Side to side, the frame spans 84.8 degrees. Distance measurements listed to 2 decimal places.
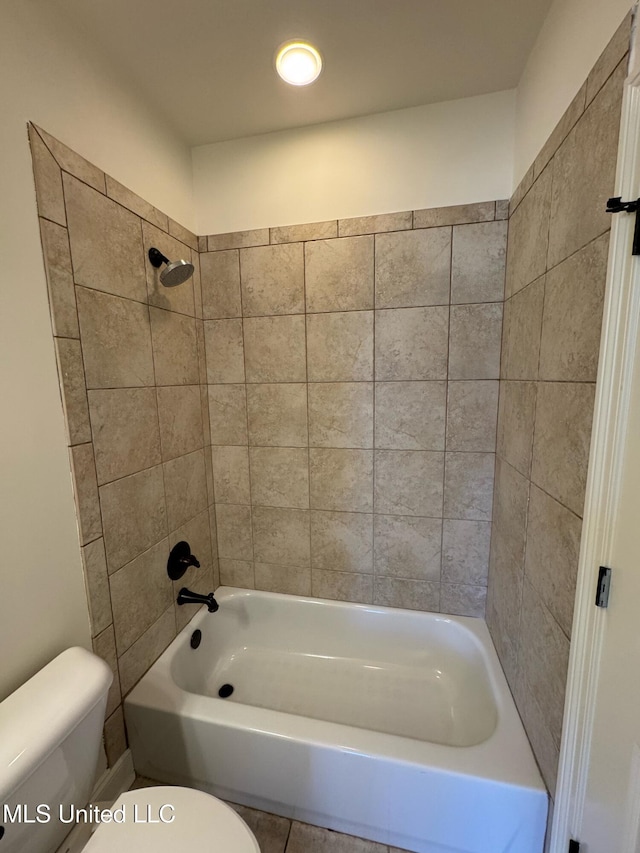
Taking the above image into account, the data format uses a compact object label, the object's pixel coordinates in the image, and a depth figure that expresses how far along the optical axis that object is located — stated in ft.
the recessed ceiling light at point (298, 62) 3.69
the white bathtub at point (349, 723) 3.37
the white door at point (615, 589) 2.16
